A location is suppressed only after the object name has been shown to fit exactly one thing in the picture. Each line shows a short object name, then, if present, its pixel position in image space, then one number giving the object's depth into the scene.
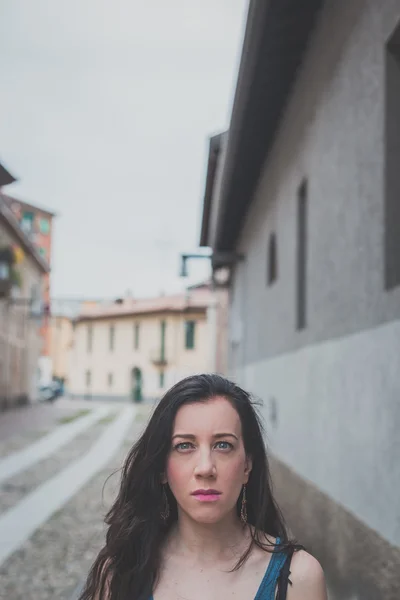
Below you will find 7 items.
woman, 1.57
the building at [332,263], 3.90
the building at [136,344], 48.59
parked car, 43.28
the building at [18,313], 26.59
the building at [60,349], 67.50
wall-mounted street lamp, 13.75
